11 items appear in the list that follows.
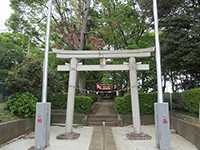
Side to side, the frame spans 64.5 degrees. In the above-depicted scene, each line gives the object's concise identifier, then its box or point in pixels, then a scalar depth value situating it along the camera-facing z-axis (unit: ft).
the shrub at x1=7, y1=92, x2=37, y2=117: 22.47
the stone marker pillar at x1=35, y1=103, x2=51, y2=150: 16.01
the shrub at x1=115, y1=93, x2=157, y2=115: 30.00
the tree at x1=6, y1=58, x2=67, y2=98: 23.71
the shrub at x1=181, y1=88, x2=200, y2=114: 19.07
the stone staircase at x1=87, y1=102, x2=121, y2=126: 28.75
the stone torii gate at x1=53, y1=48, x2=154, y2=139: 21.81
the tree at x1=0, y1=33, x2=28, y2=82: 35.14
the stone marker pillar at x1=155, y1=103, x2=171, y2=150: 15.47
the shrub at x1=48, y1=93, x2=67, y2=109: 31.00
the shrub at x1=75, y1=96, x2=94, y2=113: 30.29
